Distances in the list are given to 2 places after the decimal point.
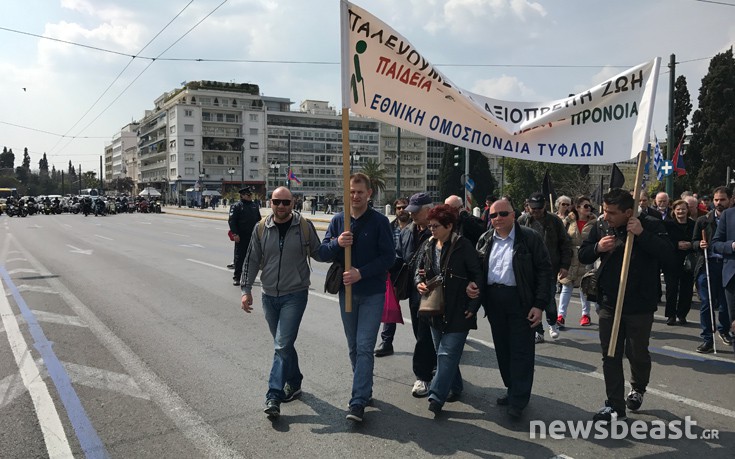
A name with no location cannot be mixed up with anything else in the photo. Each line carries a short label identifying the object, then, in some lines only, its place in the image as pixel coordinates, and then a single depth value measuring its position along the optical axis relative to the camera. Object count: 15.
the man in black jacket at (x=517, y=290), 4.50
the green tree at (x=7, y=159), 167.31
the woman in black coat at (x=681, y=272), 8.03
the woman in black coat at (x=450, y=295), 4.50
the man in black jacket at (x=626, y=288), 4.36
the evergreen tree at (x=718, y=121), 44.59
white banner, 4.72
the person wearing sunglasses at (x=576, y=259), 7.66
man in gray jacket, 4.58
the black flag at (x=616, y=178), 9.48
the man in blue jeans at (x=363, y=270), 4.44
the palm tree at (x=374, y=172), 70.94
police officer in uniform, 10.98
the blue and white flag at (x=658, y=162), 17.67
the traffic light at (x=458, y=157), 20.02
